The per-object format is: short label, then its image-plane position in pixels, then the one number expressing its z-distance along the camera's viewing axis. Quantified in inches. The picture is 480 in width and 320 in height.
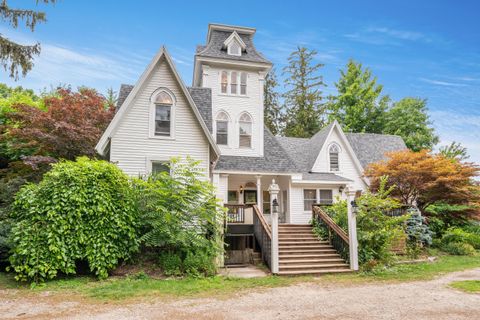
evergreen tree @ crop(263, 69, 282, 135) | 1365.7
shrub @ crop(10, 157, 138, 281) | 330.0
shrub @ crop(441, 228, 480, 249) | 604.6
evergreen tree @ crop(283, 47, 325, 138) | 1333.7
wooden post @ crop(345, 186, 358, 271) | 432.8
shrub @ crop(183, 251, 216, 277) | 382.6
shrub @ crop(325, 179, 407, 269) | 454.0
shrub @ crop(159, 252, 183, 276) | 376.8
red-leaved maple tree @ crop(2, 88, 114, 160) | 552.4
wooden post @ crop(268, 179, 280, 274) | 410.9
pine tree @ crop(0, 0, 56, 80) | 466.0
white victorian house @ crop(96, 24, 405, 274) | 500.1
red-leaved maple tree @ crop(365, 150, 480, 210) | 570.9
